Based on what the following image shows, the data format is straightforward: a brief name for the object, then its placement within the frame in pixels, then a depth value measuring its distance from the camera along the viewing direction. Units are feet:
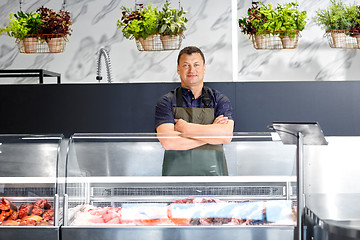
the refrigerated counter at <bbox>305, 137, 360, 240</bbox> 6.31
